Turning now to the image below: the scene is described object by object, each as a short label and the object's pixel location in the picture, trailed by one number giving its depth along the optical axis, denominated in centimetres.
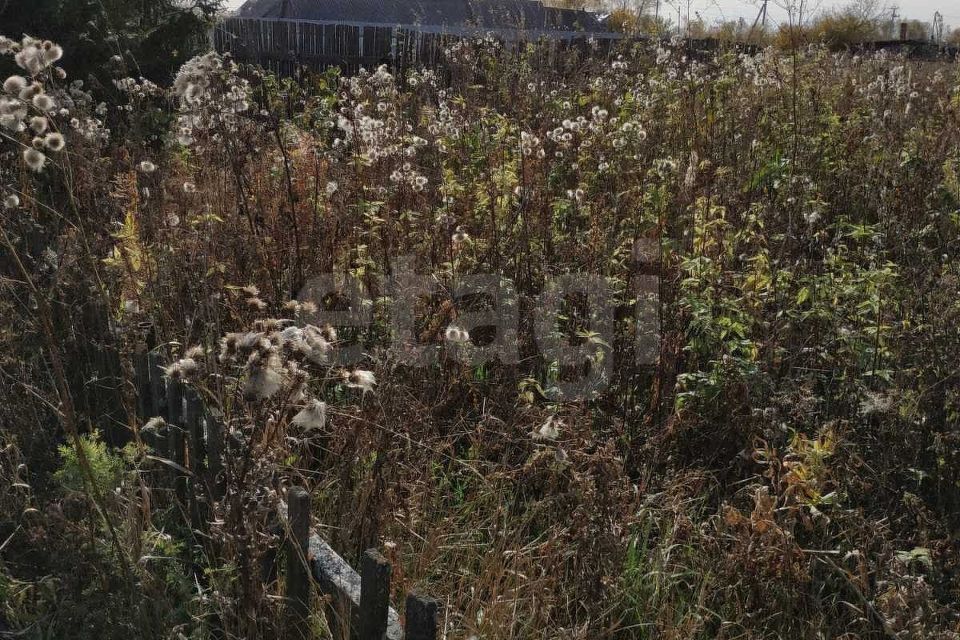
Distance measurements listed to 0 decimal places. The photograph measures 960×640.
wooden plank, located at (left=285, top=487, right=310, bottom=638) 180
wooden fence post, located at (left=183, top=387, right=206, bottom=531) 238
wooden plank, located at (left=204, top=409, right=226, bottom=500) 215
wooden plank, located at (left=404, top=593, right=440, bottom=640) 145
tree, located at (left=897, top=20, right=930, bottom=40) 2973
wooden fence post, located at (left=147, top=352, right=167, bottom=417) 276
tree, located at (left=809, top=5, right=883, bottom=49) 2177
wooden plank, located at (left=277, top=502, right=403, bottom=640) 180
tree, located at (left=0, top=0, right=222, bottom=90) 629
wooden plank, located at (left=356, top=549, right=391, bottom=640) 157
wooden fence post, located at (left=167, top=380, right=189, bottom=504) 257
